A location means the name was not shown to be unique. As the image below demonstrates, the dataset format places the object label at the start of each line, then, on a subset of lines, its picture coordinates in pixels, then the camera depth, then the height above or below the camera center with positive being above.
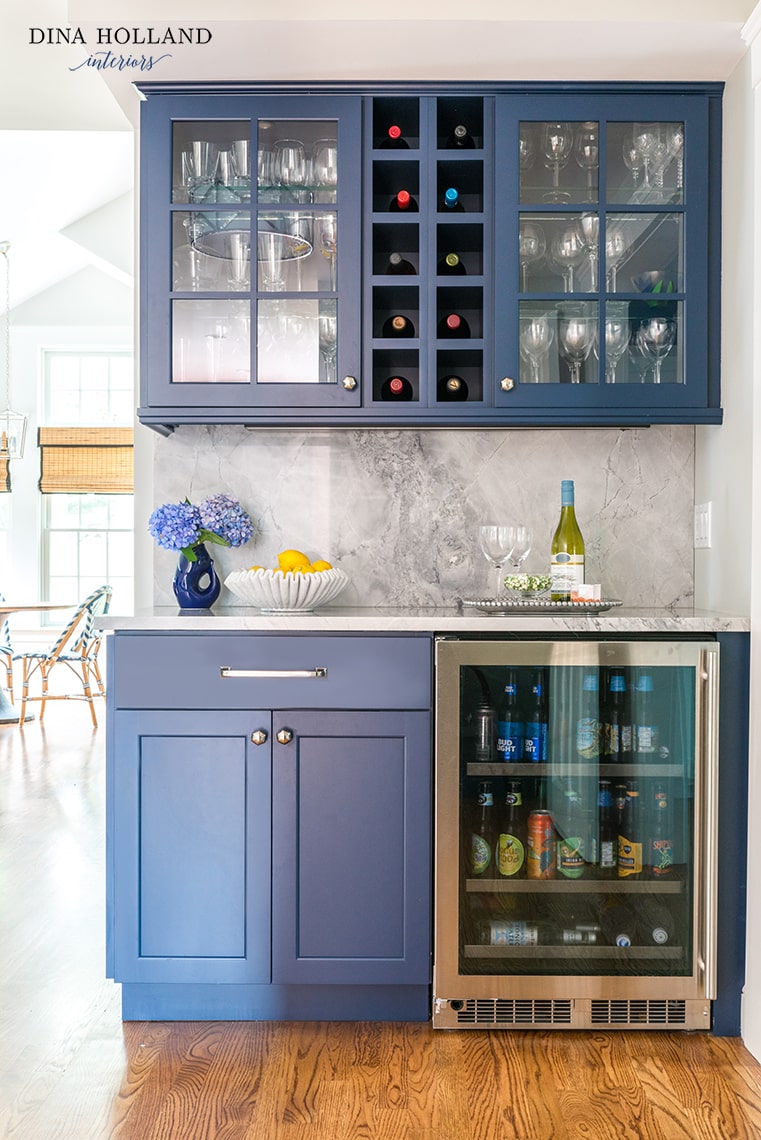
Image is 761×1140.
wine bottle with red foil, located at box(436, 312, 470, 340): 2.39 +0.65
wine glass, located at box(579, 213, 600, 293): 2.37 +0.88
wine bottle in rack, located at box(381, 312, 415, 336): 2.42 +0.66
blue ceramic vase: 2.49 -0.05
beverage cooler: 2.10 -0.63
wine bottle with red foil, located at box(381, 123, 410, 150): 2.38 +1.14
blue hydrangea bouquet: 2.42 +0.12
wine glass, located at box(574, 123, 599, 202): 2.37 +1.10
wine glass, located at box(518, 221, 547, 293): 2.37 +0.86
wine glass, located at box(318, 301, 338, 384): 2.39 +0.62
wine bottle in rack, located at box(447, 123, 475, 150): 2.39 +1.15
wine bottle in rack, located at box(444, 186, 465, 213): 2.37 +0.98
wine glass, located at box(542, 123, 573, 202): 2.37 +1.11
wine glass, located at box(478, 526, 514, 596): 2.43 +0.07
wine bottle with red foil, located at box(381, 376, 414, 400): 2.41 +0.49
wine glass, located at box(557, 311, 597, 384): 2.38 +0.61
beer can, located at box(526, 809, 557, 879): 2.15 -0.67
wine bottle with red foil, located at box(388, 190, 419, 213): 2.37 +0.98
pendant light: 6.15 +0.91
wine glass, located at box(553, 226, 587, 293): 2.38 +0.84
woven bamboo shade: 7.49 +0.88
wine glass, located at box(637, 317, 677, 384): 2.38 +0.61
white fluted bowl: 2.26 -0.05
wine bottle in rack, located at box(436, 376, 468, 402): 2.43 +0.48
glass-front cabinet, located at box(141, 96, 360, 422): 2.37 +0.83
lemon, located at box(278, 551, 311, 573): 2.41 +0.02
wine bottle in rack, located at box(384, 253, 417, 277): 2.43 +0.82
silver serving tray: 2.22 -0.10
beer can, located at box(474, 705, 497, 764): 2.11 -0.39
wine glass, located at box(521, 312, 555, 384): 2.39 +0.60
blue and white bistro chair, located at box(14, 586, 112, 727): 5.91 -0.57
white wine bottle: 2.43 +0.04
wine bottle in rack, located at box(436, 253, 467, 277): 2.40 +0.81
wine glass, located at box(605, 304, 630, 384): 2.37 +0.62
